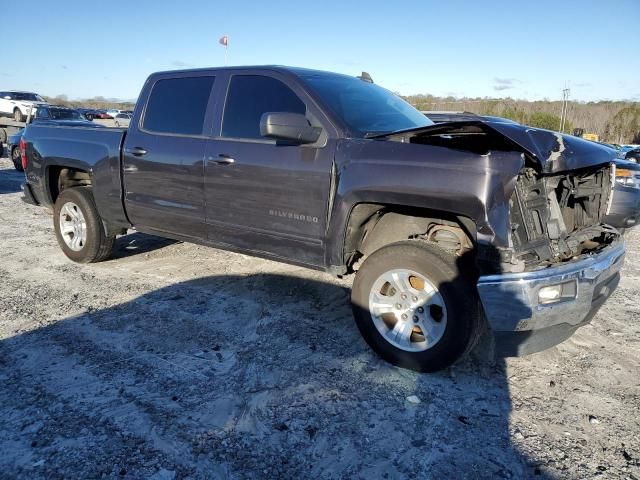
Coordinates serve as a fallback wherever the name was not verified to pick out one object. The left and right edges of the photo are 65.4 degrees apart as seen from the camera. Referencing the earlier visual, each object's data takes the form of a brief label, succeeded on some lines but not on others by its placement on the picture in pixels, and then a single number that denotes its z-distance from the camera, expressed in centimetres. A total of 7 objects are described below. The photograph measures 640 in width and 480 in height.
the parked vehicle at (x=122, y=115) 3181
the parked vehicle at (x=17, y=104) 2378
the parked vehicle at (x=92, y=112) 2600
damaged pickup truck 292
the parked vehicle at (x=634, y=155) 1620
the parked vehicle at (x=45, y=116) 1406
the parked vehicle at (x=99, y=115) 2691
